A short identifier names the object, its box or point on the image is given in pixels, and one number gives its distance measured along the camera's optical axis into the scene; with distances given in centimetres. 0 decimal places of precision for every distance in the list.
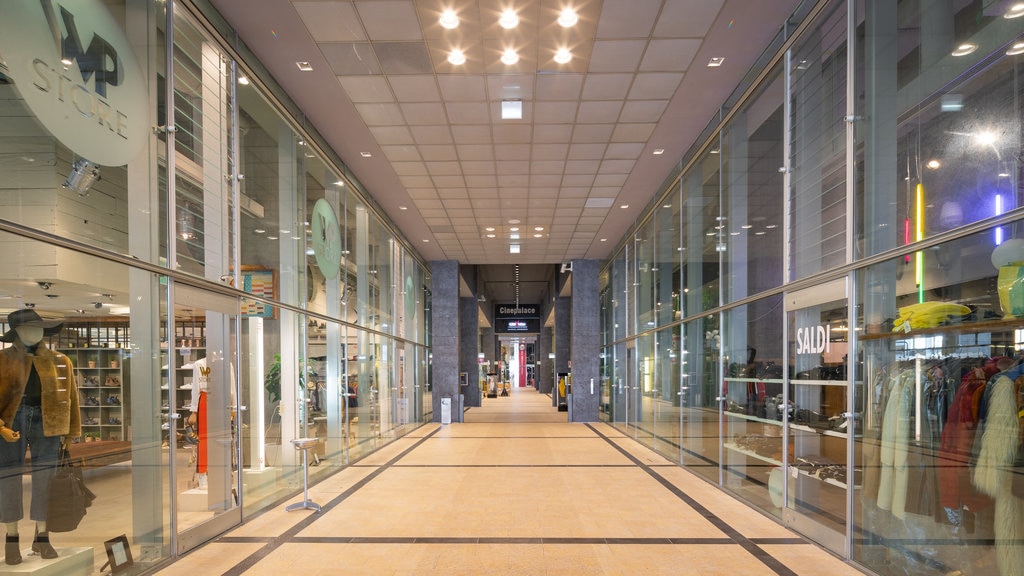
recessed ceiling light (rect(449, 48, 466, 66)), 582
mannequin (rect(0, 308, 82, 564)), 313
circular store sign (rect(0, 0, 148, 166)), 329
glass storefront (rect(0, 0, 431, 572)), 335
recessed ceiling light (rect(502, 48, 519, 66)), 582
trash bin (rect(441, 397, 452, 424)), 1622
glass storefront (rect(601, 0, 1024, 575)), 315
